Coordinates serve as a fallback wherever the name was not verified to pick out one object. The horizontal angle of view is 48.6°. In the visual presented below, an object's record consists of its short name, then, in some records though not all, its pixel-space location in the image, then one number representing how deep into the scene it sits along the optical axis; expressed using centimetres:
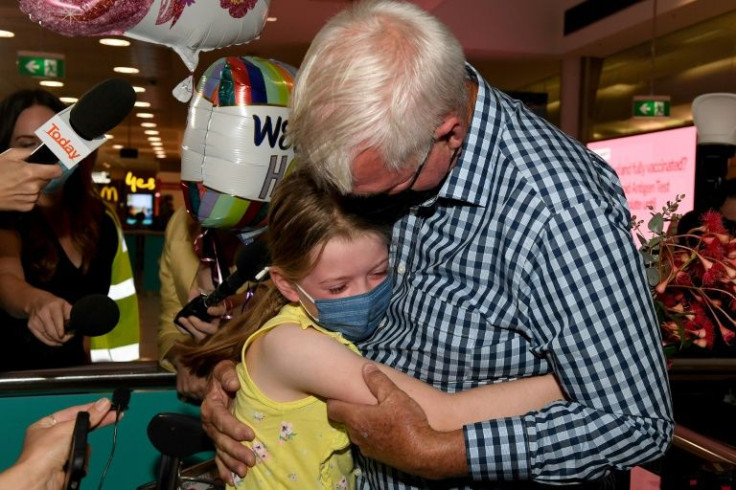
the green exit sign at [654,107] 802
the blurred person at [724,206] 423
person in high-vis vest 282
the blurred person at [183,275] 205
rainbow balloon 182
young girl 150
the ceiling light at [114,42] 887
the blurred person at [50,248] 256
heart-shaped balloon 176
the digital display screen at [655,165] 711
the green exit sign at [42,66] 862
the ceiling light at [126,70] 1126
